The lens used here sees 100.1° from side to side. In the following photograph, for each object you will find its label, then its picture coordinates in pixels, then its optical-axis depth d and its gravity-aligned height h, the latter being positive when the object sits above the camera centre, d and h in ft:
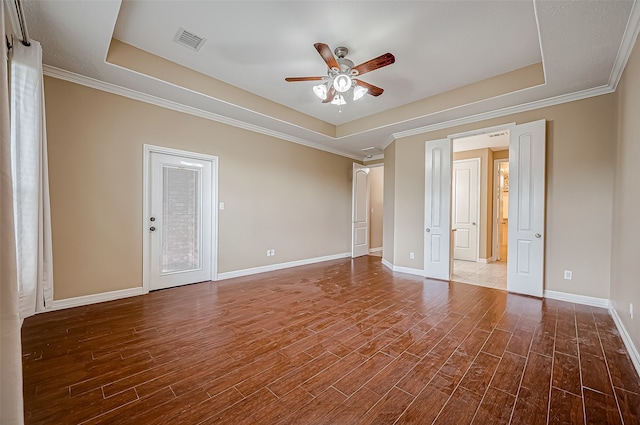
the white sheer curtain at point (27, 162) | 6.75 +1.17
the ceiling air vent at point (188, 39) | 9.18 +6.02
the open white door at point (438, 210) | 15.08 +0.13
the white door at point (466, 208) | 21.84 +0.38
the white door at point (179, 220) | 12.69 -0.56
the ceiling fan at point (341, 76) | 8.47 +4.81
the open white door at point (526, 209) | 12.12 +0.20
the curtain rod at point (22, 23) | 6.84 +5.03
